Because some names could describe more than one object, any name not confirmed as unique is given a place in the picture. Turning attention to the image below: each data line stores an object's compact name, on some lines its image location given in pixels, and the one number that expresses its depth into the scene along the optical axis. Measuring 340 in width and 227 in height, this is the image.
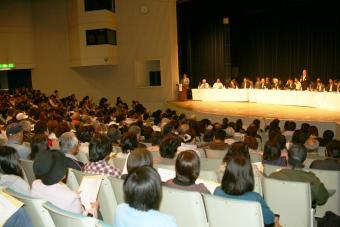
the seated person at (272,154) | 4.12
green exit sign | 18.22
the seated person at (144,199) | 2.09
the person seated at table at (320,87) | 12.84
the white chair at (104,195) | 3.29
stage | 10.13
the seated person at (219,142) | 5.51
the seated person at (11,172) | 3.06
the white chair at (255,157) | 4.77
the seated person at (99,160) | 3.78
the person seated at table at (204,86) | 17.15
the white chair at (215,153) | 5.10
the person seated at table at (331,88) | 12.43
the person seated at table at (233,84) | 16.34
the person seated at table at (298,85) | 13.88
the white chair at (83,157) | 4.91
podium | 17.38
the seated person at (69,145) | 4.30
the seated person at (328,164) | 4.02
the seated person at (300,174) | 3.35
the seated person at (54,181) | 2.81
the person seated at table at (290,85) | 14.17
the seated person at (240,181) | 2.65
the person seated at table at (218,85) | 16.61
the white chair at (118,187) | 3.06
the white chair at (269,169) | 3.86
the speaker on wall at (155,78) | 18.42
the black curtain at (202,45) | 18.55
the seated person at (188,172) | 2.88
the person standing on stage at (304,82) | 13.66
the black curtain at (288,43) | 16.42
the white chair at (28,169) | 3.98
